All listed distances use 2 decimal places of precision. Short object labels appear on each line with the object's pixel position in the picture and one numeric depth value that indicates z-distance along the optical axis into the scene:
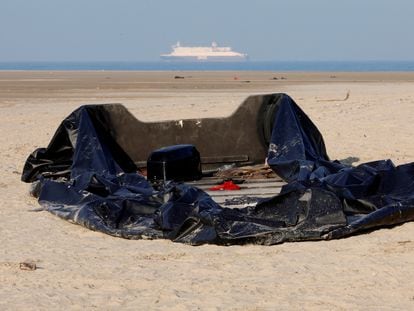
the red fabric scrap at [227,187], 17.76
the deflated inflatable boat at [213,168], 13.56
